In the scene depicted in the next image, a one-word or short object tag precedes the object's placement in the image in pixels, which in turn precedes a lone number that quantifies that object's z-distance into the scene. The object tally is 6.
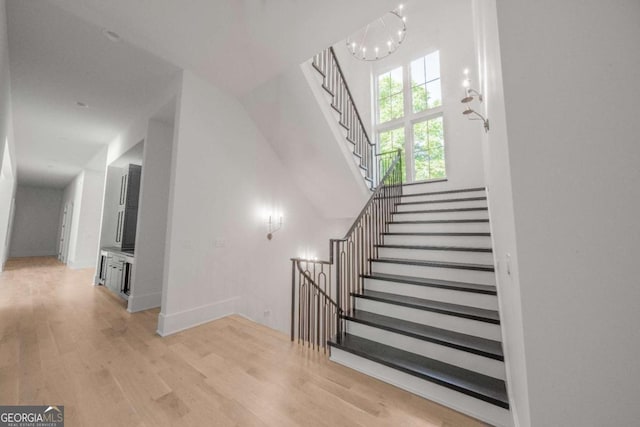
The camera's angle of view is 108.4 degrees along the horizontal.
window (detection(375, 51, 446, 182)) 5.88
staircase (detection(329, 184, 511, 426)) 1.74
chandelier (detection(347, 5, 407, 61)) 5.36
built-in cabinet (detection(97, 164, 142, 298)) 3.95
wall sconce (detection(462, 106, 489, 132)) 1.84
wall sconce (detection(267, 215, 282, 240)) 4.16
